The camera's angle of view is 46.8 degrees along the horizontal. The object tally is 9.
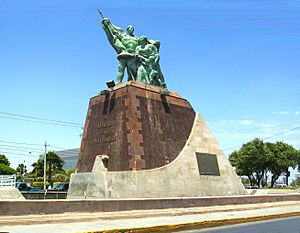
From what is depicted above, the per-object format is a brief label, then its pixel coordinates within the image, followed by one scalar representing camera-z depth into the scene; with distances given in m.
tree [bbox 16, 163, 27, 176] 81.42
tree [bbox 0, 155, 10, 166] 64.62
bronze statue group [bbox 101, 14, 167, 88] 20.34
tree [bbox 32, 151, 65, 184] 66.88
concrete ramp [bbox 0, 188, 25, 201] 17.06
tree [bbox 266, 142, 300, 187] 58.94
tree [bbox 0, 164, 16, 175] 58.28
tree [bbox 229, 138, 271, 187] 58.91
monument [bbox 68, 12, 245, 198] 16.69
